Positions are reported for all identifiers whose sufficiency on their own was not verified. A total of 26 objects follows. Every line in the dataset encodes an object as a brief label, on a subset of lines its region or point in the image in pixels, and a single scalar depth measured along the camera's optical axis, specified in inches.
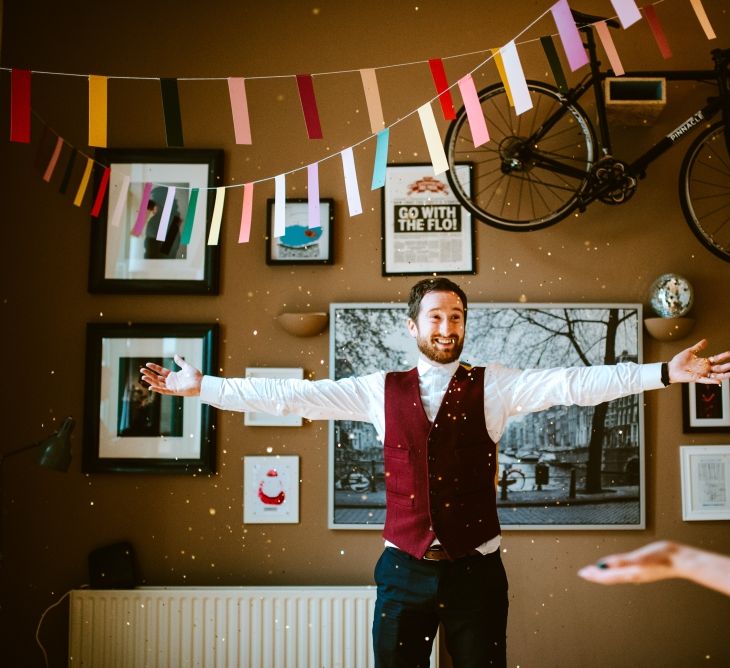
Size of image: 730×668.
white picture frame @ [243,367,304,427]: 105.9
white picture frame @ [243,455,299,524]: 105.2
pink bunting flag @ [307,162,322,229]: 86.8
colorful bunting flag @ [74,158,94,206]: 98.3
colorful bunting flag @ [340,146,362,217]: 84.1
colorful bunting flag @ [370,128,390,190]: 81.4
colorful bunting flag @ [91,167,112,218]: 102.7
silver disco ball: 101.8
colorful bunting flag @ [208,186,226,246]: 93.9
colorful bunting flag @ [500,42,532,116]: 72.8
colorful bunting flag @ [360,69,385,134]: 78.9
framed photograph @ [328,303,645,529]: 103.3
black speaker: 101.3
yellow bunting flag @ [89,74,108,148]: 74.0
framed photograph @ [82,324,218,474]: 106.1
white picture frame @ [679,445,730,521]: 103.7
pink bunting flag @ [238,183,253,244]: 91.9
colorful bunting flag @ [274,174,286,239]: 88.6
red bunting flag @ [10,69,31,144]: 77.0
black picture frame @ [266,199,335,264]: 107.9
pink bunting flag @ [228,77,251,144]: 79.3
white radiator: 97.6
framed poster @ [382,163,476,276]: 107.2
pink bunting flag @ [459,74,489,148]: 75.2
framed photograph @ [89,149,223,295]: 108.3
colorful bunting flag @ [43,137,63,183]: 94.0
